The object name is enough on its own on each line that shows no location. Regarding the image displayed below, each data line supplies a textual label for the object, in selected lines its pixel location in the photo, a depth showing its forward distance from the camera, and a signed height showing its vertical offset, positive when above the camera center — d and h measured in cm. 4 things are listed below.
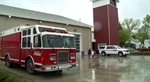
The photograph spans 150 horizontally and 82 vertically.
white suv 1775 -127
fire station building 1352 +330
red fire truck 600 -28
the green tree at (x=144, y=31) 3691 +477
